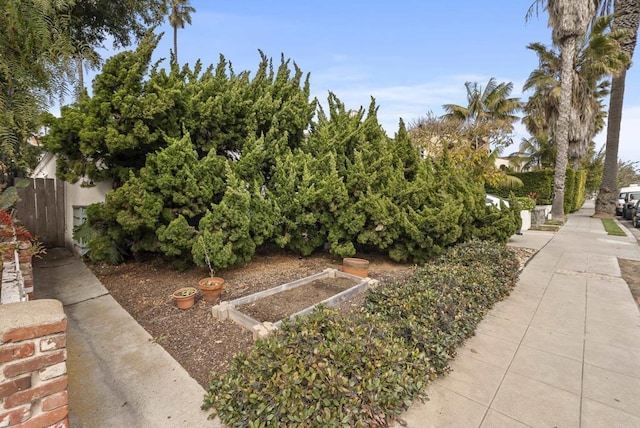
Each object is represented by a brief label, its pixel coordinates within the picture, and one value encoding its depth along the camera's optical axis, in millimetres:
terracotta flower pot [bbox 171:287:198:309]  3807
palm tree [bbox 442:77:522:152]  16828
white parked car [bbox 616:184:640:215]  18619
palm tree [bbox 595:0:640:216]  13219
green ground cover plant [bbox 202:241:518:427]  2023
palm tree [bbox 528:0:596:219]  12125
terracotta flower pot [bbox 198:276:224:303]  3992
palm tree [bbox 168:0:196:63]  22816
